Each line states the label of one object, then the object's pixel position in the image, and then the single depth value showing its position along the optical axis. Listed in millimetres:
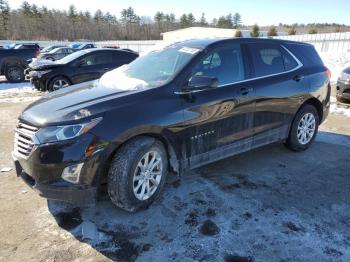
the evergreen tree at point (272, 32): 44694
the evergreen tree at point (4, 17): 73181
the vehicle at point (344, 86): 8680
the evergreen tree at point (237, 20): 127438
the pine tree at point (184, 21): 112625
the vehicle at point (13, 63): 14742
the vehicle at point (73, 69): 10617
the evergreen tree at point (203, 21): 118200
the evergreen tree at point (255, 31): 47544
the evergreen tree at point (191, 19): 116138
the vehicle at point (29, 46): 15812
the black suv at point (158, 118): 3068
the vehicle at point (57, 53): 18725
